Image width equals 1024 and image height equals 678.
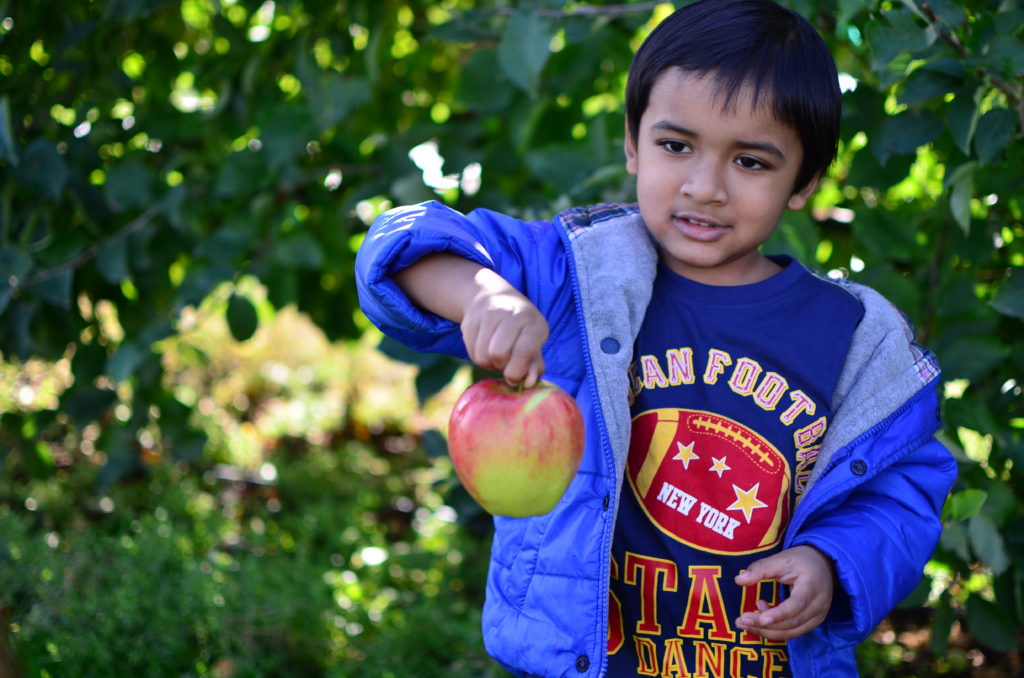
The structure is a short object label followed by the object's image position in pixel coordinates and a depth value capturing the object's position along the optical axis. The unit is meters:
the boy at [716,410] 1.20
